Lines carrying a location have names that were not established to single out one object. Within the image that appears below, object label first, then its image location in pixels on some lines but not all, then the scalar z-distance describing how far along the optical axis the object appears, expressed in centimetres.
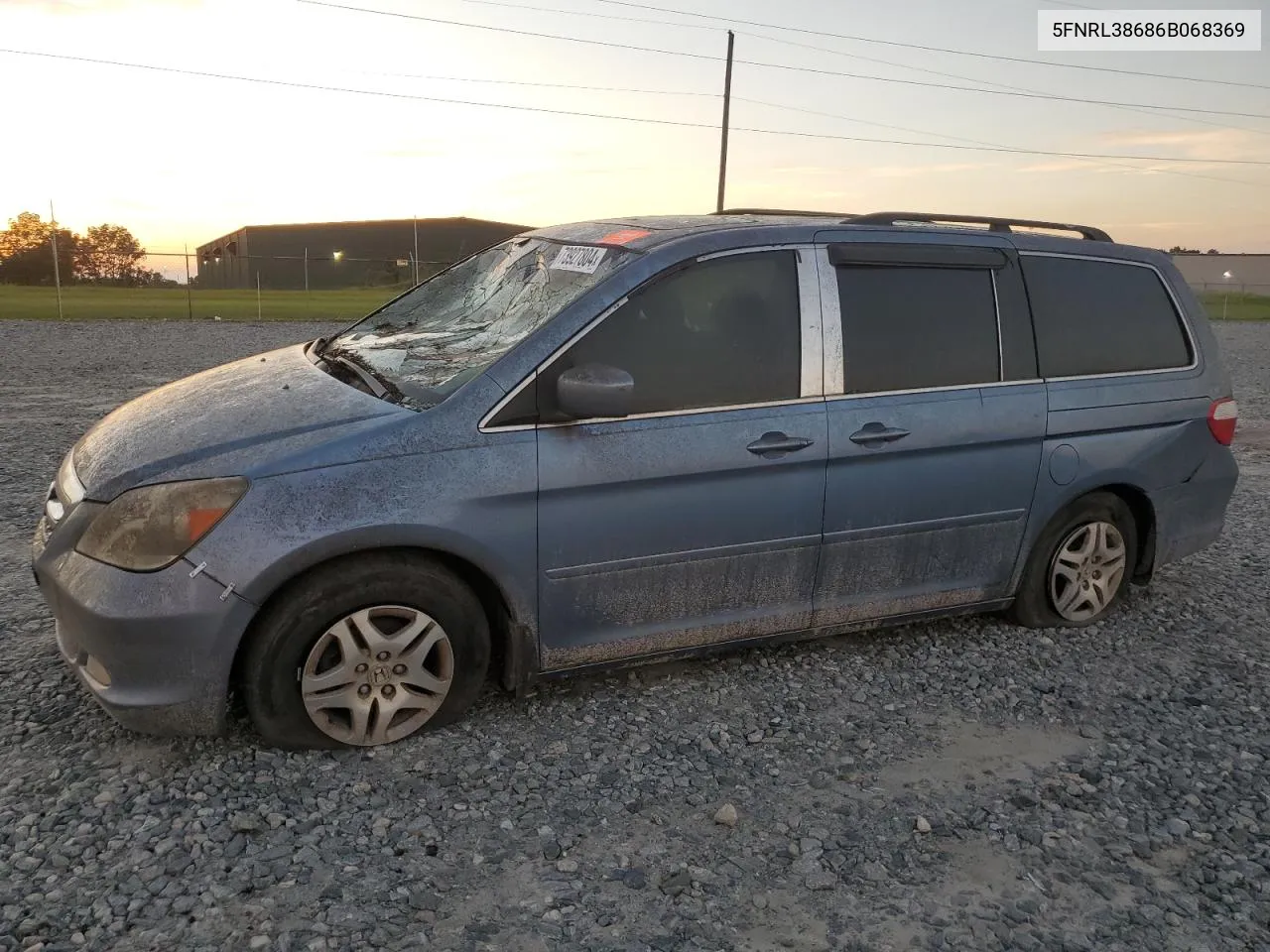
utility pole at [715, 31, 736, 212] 3102
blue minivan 320
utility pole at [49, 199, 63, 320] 2338
